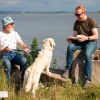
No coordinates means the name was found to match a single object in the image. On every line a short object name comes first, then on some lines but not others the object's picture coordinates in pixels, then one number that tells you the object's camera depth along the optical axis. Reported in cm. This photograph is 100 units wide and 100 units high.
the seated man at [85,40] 727
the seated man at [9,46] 727
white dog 668
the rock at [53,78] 739
